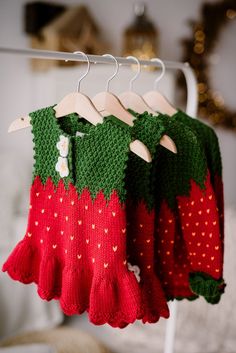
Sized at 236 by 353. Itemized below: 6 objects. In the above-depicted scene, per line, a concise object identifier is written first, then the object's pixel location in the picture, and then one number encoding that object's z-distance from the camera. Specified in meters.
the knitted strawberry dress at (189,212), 0.92
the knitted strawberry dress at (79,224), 0.80
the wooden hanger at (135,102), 0.96
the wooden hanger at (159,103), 1.03
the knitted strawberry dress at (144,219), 0.83
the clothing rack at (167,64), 0.81
